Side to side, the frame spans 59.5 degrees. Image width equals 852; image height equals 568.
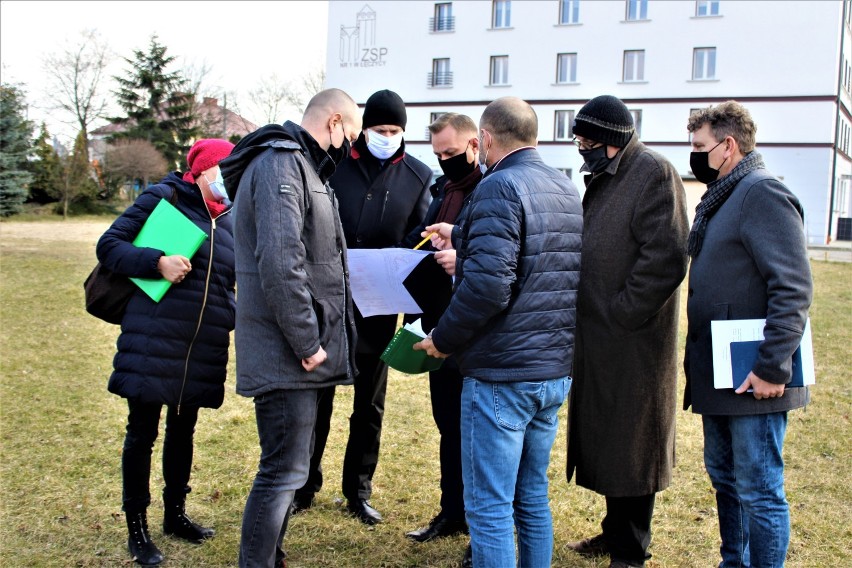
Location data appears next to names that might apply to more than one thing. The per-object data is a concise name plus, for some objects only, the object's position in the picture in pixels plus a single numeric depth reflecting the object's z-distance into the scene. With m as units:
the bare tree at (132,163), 36.56
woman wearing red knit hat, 3.57
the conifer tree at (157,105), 43.19
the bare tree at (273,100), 50.47
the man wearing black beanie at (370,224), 4.25
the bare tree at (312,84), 49.40
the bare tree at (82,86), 41.53
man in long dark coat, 3.26
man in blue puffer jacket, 2.84
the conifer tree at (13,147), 20.83
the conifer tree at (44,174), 31.20
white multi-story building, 33.31
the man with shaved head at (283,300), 2.95
